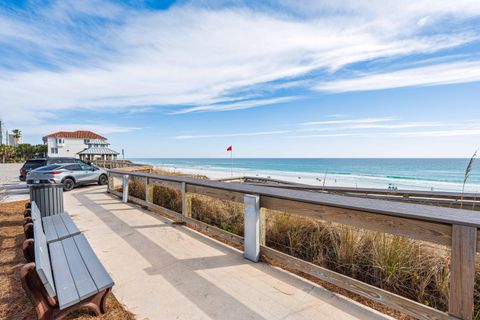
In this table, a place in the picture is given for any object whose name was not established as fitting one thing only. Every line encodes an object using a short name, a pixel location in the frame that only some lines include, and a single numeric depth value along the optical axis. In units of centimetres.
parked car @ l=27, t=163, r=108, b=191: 1118
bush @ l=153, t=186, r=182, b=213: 722
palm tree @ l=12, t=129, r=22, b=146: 6975
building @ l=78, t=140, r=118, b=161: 3364
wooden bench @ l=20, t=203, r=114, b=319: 193
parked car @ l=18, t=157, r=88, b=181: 1466
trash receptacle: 502
